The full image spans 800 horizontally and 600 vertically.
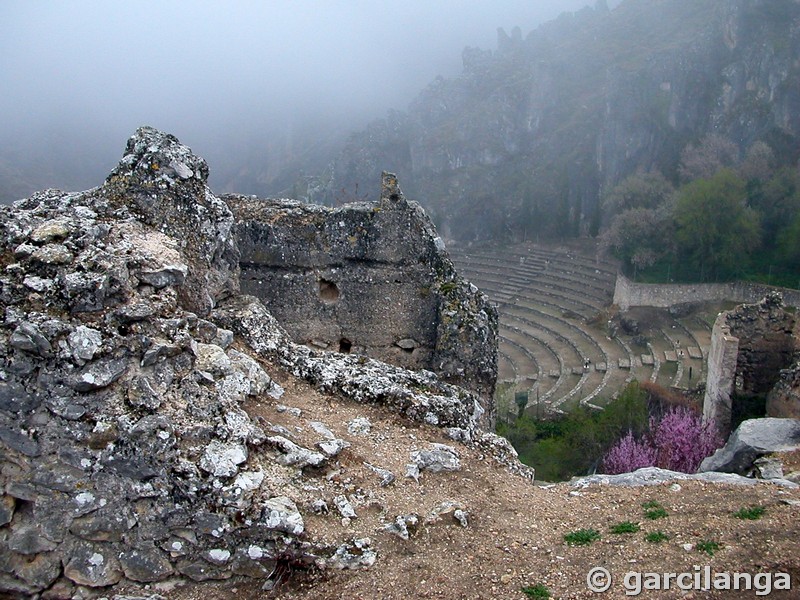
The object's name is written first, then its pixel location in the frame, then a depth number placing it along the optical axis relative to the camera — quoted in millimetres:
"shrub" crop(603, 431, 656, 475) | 17812
